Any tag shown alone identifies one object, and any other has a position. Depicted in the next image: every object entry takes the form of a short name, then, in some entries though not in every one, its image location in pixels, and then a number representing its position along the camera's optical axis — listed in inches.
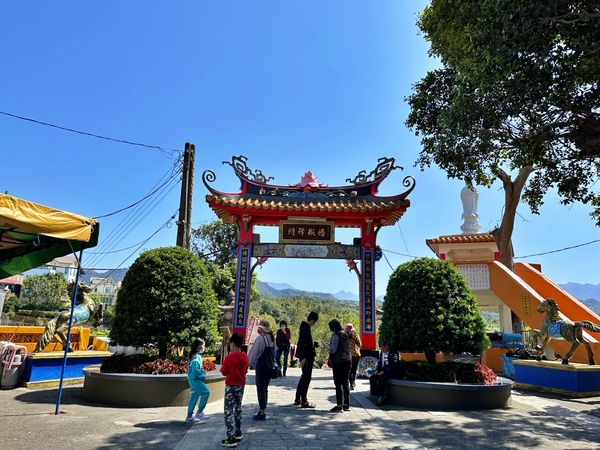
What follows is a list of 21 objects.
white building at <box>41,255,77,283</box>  3490.2
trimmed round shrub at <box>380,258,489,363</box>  299.3
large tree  220.1
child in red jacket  188.7
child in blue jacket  229.7
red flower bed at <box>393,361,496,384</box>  293.0
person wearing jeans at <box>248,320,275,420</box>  236.4
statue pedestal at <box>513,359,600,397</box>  354.4
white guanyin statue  791.1
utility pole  486.6
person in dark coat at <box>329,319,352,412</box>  263.9
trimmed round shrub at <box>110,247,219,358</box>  288.5
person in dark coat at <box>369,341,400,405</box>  299.1
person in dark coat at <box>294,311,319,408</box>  272.8
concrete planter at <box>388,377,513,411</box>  276.4
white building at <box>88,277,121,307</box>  3679.4
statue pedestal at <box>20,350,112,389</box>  335.0
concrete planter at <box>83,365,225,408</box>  268.1
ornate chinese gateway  504.4
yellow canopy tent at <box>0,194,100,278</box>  212.8
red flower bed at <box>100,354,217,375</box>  283.3
